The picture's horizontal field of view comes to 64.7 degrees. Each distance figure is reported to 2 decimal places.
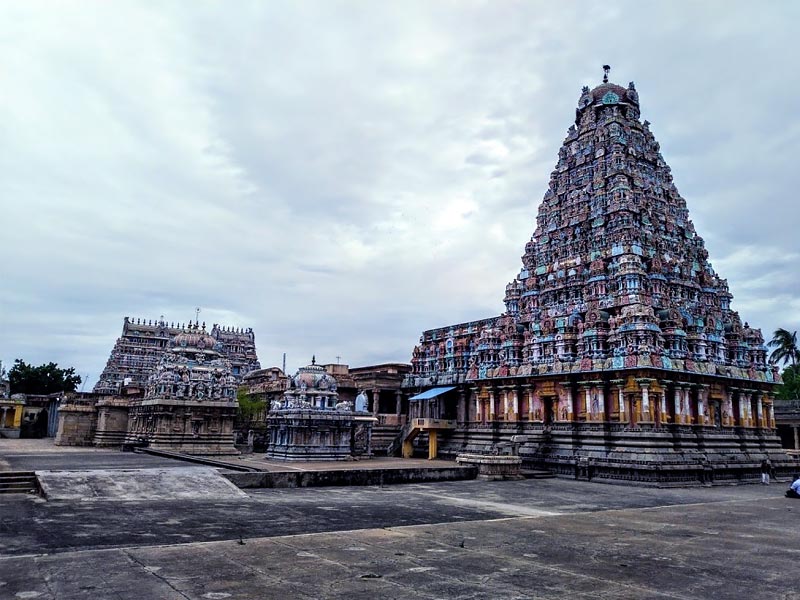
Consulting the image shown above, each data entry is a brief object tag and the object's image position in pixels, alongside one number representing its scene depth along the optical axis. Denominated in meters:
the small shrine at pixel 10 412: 66.38
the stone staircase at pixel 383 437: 45.81
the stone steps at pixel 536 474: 31.93
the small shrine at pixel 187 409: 38.84
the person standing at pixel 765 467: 34.78
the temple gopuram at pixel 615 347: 32.62
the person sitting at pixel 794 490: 24.97
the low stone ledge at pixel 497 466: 30.10
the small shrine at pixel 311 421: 35.69
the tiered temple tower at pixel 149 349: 74.94
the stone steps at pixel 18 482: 19.69
